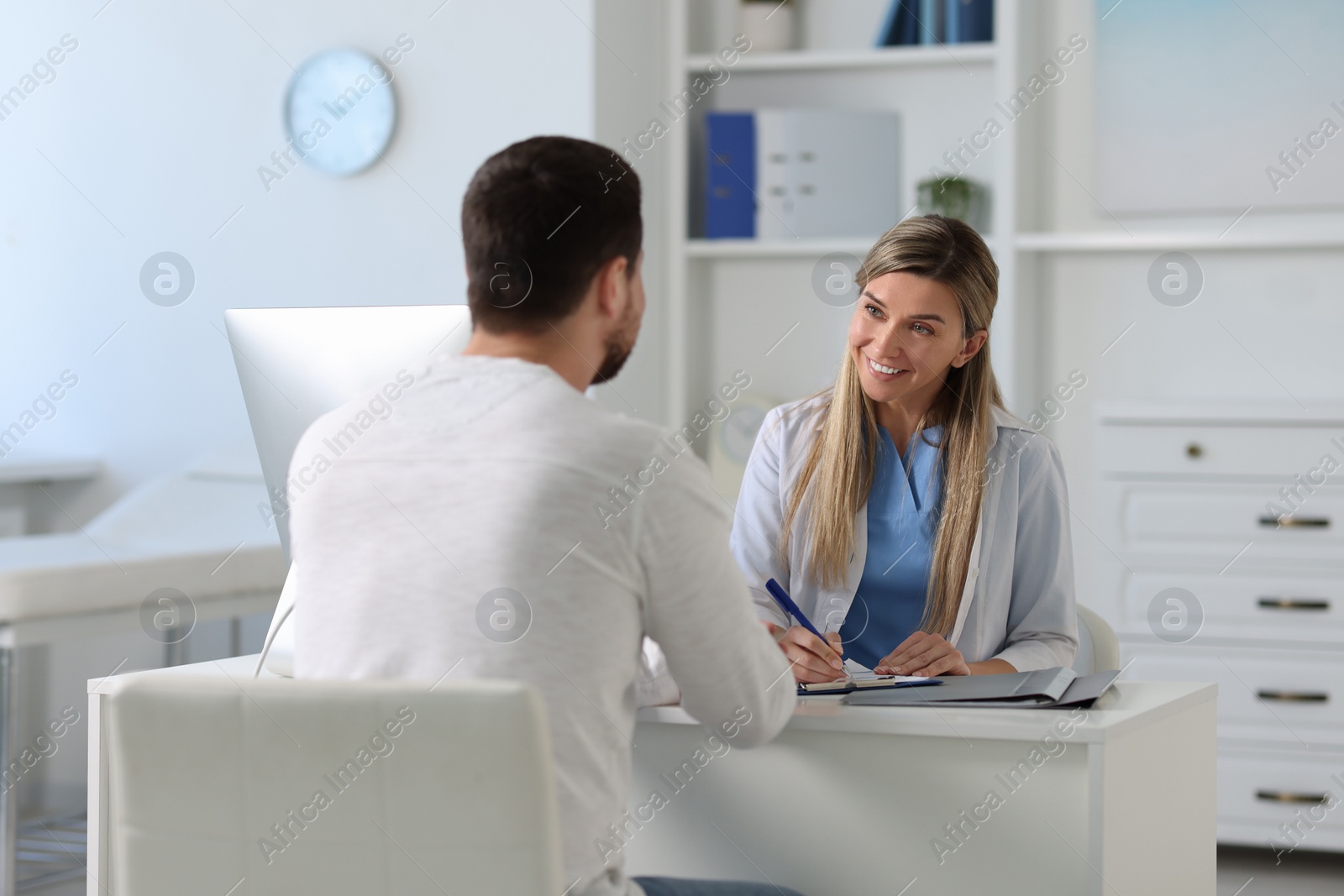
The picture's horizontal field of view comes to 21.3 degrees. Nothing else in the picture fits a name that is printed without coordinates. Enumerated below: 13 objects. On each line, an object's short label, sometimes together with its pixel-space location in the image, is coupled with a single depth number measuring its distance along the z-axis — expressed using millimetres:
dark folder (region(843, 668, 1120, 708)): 5295
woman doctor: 5832
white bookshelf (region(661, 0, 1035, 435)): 7377
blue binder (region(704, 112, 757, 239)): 7490
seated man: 4588
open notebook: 5420
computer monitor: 5478
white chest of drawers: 7009
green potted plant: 7412
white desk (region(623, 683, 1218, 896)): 5183
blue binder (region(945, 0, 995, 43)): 7408
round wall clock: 7328
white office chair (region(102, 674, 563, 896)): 4128
